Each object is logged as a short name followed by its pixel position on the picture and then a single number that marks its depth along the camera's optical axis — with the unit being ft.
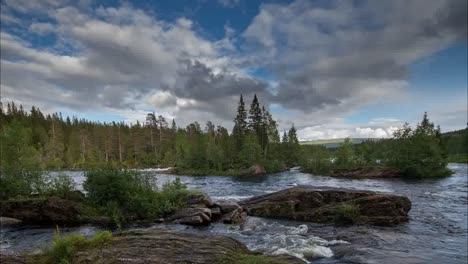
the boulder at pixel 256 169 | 253.03
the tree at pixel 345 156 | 247.25
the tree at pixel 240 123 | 308.91
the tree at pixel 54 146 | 328.70
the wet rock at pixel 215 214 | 76.85
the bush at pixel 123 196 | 74.38
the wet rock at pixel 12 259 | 32.83
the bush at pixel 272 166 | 267.39
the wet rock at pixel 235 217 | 73.62
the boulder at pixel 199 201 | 80.77
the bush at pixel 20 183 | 85.97
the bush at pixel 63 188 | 79.72
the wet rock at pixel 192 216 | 71.55
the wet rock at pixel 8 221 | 74.66
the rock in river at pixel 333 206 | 71.87
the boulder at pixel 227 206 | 81.00
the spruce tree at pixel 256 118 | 327.26
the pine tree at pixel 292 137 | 338.07
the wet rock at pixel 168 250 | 30.99
